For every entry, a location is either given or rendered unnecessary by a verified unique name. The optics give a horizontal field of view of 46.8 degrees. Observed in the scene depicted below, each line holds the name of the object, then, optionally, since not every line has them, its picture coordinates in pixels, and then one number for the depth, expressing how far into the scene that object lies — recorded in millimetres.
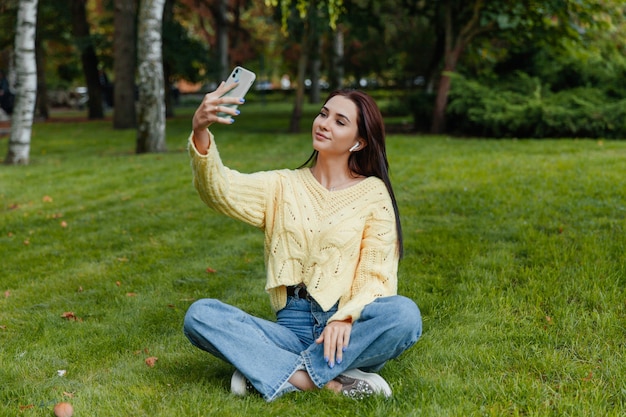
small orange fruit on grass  2971
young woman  3025
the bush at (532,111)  11266
